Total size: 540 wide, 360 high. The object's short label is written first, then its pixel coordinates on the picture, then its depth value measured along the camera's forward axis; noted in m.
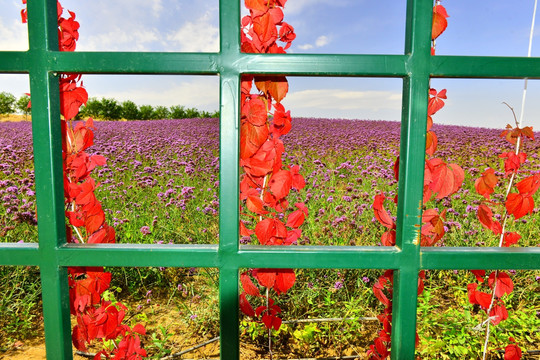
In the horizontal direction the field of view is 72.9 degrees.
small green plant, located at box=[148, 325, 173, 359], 1.57
